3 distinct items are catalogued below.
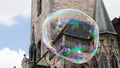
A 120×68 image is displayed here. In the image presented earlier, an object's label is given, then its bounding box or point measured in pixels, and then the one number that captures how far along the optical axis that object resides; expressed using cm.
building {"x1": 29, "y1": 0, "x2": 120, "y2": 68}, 2061
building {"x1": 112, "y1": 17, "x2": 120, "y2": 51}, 2436
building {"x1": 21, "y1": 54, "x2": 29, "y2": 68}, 2988
